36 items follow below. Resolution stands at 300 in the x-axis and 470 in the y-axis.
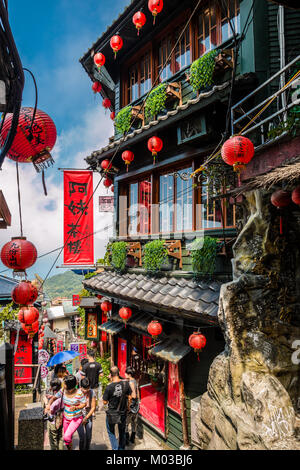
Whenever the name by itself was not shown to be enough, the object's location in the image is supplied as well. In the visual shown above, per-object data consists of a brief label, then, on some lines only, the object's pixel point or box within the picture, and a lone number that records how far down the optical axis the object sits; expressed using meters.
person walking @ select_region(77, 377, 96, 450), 6.71
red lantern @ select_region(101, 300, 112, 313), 11.67
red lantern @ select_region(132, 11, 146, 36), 8.60
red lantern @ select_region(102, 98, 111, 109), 13.73
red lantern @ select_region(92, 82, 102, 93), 13.03
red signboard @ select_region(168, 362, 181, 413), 8.13
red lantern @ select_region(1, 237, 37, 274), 5.73
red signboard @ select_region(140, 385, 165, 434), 8.63
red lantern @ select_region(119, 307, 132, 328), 9.84
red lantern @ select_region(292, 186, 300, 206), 4.41
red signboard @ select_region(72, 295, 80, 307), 22.46
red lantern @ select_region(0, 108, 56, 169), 5.27
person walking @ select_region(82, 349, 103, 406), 8.89
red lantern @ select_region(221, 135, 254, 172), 5.01
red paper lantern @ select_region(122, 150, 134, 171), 10.00
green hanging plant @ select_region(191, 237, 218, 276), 7.17
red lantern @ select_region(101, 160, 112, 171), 11.00
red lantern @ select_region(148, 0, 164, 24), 7.86
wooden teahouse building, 7.17
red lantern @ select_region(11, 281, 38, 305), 6.26
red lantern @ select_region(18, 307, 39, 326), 7.10
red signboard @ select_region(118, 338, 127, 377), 11.30
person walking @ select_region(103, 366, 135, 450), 6.86
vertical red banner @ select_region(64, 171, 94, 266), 10.06
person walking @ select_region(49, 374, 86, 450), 6.29
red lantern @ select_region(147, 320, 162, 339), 8.08
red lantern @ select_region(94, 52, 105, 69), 10.78
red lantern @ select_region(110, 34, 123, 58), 9.64
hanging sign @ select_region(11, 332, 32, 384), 12.83
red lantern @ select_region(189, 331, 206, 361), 6.77
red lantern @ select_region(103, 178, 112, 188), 12.82
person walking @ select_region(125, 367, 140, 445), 7.31
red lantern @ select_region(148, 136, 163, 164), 8.49
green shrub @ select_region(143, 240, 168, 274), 8.61
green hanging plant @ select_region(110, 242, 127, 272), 10.40
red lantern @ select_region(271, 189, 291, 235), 4.86
